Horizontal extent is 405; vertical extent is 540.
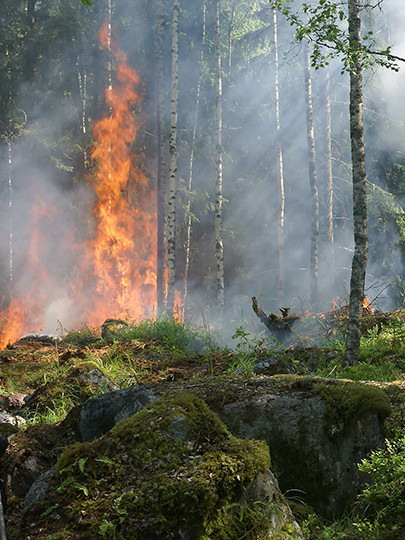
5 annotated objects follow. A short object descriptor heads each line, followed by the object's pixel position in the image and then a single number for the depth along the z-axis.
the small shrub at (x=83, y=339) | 12.14
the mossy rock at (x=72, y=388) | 6.05
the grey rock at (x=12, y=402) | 6.27
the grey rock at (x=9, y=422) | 4.66
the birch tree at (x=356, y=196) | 7.80
